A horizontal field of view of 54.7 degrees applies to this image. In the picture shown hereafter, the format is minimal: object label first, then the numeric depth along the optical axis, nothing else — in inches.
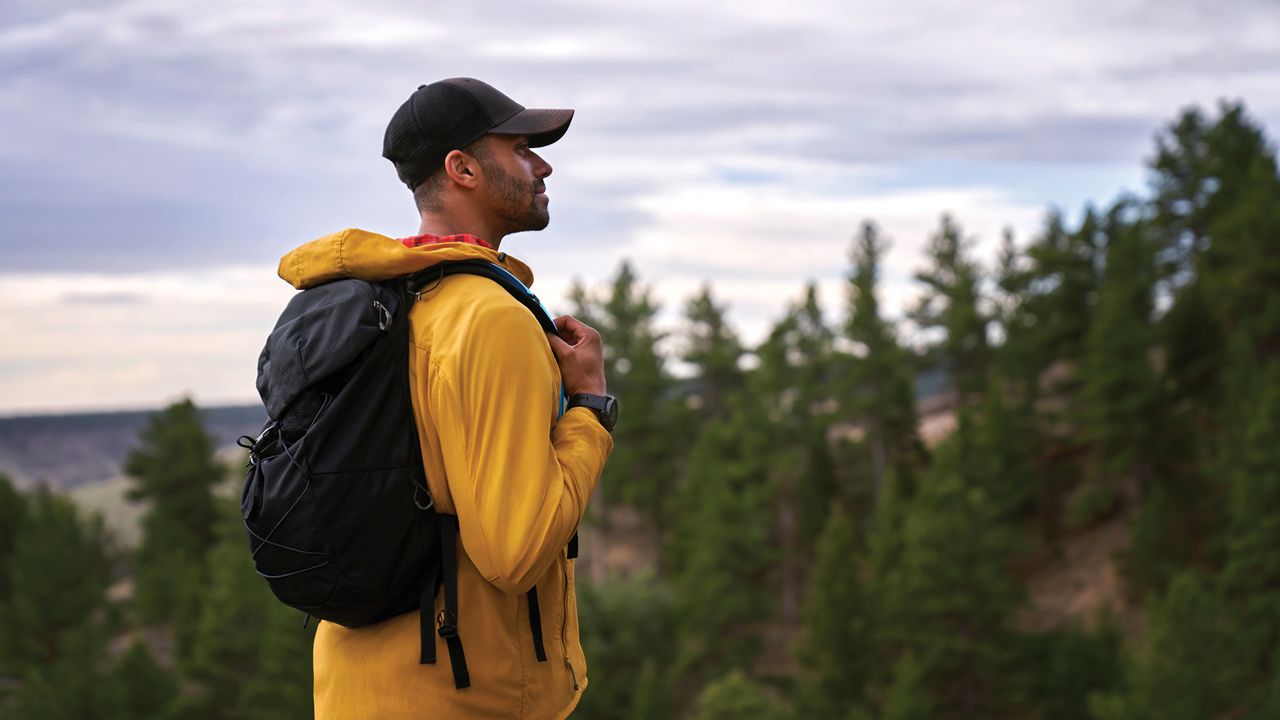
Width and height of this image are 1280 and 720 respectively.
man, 113.4
